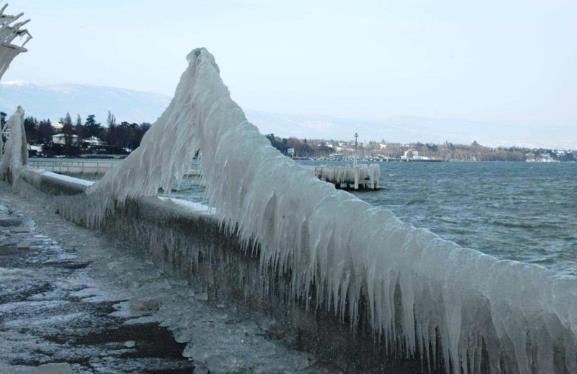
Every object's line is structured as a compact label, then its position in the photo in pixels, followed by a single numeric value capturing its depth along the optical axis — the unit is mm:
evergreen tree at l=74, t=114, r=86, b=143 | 169538
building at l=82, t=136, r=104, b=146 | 155588
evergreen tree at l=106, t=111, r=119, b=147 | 157875
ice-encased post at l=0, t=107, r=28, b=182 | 29516
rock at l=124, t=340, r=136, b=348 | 4352
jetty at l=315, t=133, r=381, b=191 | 80562
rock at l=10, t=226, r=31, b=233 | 11266
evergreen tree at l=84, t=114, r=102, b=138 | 173725
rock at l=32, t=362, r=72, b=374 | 3670
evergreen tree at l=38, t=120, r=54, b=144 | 162250
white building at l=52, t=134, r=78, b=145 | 153938
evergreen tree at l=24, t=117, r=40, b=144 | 155650
